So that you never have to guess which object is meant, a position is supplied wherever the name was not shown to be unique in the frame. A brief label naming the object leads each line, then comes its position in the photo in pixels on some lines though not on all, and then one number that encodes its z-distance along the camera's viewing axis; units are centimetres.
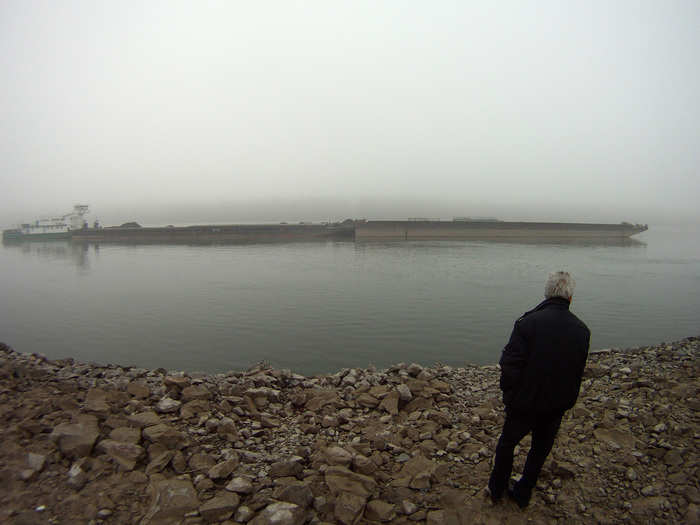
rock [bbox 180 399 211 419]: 389
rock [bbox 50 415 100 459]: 306
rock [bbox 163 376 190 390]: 465
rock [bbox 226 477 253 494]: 268
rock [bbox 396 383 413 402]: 447
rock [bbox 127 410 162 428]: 353
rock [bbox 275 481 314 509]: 257
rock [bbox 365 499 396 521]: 252
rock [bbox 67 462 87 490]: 273
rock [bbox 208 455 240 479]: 287
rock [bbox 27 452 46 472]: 287
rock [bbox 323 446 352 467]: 304
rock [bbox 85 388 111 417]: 377
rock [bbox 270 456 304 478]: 294
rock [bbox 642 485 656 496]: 267
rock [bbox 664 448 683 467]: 293
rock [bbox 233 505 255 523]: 244
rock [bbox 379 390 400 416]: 422
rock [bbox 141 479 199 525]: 245
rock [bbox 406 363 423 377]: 542
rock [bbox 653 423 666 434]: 338
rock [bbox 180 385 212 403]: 427
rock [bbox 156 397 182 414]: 396
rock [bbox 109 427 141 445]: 326
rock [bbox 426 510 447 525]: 246
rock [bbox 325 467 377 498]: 272
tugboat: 6656
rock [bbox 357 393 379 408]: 441
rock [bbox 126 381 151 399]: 438
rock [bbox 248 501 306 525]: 238
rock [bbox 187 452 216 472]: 303
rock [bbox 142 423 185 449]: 325
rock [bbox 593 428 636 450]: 325
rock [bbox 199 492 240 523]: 246
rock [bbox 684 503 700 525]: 240
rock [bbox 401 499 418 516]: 257
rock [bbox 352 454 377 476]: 300
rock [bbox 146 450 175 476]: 296
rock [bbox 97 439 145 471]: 297
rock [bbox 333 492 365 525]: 246
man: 236
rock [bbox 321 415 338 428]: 388
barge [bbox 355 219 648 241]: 6762
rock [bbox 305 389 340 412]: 439
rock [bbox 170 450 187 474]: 300
